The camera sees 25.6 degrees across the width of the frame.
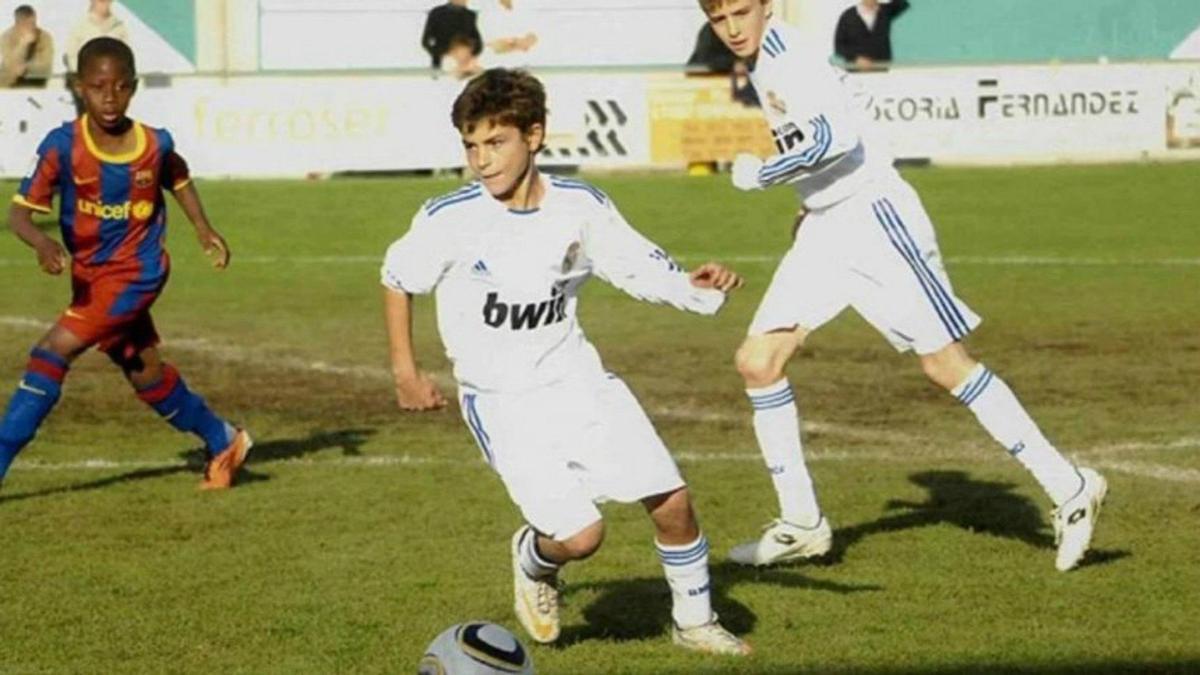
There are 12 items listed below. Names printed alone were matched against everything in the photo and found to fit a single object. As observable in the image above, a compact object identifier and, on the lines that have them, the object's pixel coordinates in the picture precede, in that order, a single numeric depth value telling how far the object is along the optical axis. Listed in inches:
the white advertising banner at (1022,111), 1160.8
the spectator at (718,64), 1151.0
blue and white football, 261.9
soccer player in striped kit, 434.6
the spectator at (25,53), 1191.6
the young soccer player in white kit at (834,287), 367.9
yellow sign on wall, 1147.9
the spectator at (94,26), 1190.9
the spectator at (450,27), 1268.5
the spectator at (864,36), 1241.4
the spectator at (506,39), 1321.4
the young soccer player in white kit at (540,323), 307.1
